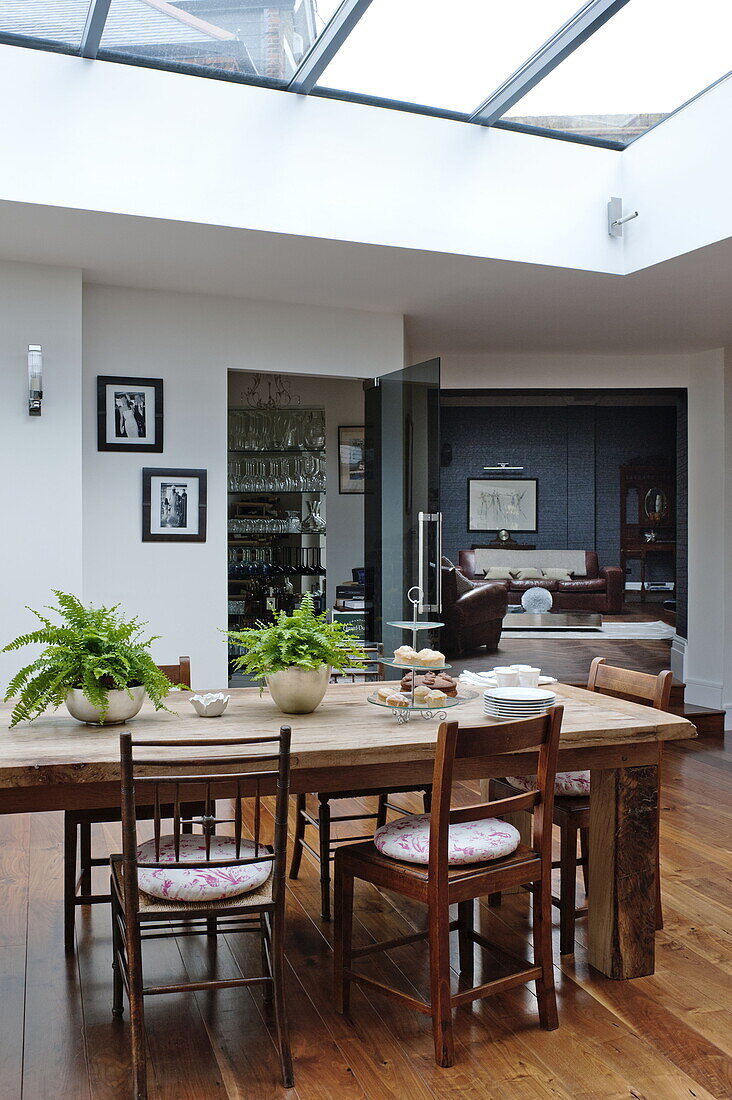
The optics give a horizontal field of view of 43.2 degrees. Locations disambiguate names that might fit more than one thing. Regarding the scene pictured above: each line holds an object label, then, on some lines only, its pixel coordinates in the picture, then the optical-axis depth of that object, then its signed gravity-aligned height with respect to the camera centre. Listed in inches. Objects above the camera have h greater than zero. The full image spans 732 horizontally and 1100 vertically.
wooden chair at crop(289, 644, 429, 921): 124.1 -41.6
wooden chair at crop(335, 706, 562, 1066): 86.9 -33.5
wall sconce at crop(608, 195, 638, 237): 200.4 +69.5
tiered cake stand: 101.9 -19.0
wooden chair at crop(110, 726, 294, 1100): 79.4 -31.2
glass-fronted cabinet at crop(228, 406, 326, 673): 285.6 +8.0
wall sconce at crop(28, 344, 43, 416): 190.4 +33.8
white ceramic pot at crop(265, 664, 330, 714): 103.5 -17.3
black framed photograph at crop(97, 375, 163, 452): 211.9 +28.0
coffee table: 418.6 -40.3
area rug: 400.4 -44.2
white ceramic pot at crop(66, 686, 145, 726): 97.3 -18.1
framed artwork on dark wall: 541.0 +18.6
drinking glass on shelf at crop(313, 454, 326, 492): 287.0 +18.1
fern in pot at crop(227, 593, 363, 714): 102.3 -13.4
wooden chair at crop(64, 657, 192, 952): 113.2 -40.5
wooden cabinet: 538.3 +15.6
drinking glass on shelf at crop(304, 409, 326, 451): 286.2 +30.7
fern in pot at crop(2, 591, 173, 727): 94.5 -14.3
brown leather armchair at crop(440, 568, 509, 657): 354.3 -32.0
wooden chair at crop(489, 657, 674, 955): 113.7 -35.4
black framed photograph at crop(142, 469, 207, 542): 216.1 +6.9
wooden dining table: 86.2 -22.6
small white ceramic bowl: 103.7 -19.2
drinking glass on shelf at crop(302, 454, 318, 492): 285.9 +20.1
